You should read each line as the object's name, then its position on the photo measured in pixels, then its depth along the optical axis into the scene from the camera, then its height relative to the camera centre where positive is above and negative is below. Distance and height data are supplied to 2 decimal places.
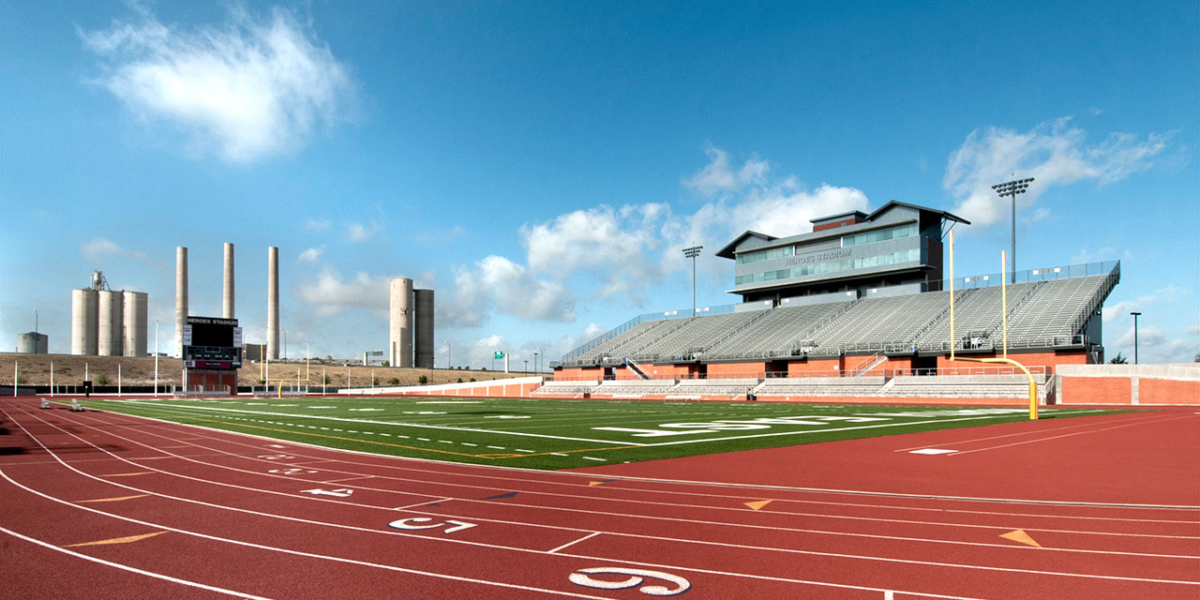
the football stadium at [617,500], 6.05 -2.52
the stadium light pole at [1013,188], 58.94 +11.63
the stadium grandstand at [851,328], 47.16 -0.53
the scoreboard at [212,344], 72.06 -2.30
